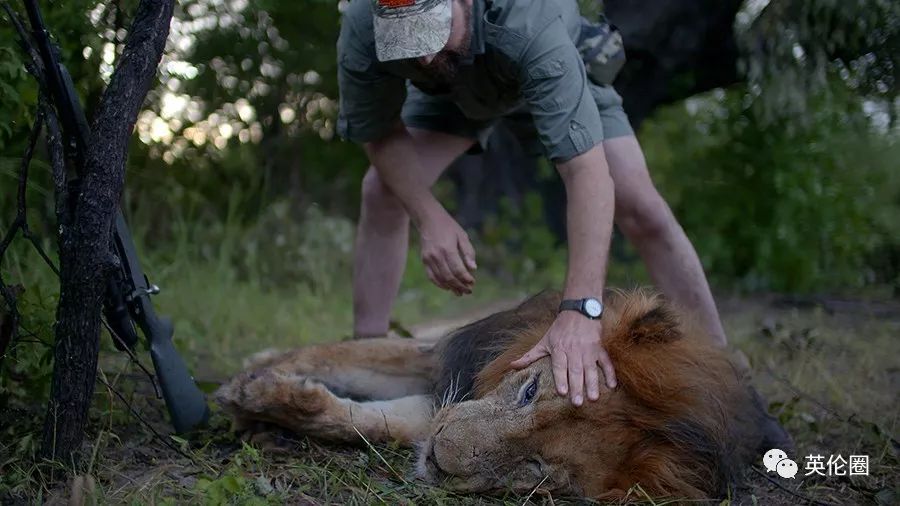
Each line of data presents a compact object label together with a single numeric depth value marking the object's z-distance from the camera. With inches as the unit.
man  111.1
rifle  101.6
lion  101.1
